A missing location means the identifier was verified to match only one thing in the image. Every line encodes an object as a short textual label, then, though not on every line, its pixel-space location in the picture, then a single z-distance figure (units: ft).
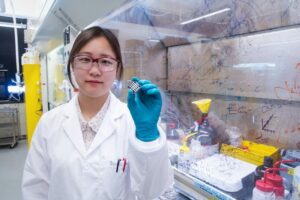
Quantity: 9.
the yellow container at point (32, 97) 11.83
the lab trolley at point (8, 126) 13.80
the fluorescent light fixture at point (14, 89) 14.77
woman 2.29
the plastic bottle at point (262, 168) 2.53
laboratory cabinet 2.70
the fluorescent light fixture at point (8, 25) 14.11
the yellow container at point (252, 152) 3.00
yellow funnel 4.23
